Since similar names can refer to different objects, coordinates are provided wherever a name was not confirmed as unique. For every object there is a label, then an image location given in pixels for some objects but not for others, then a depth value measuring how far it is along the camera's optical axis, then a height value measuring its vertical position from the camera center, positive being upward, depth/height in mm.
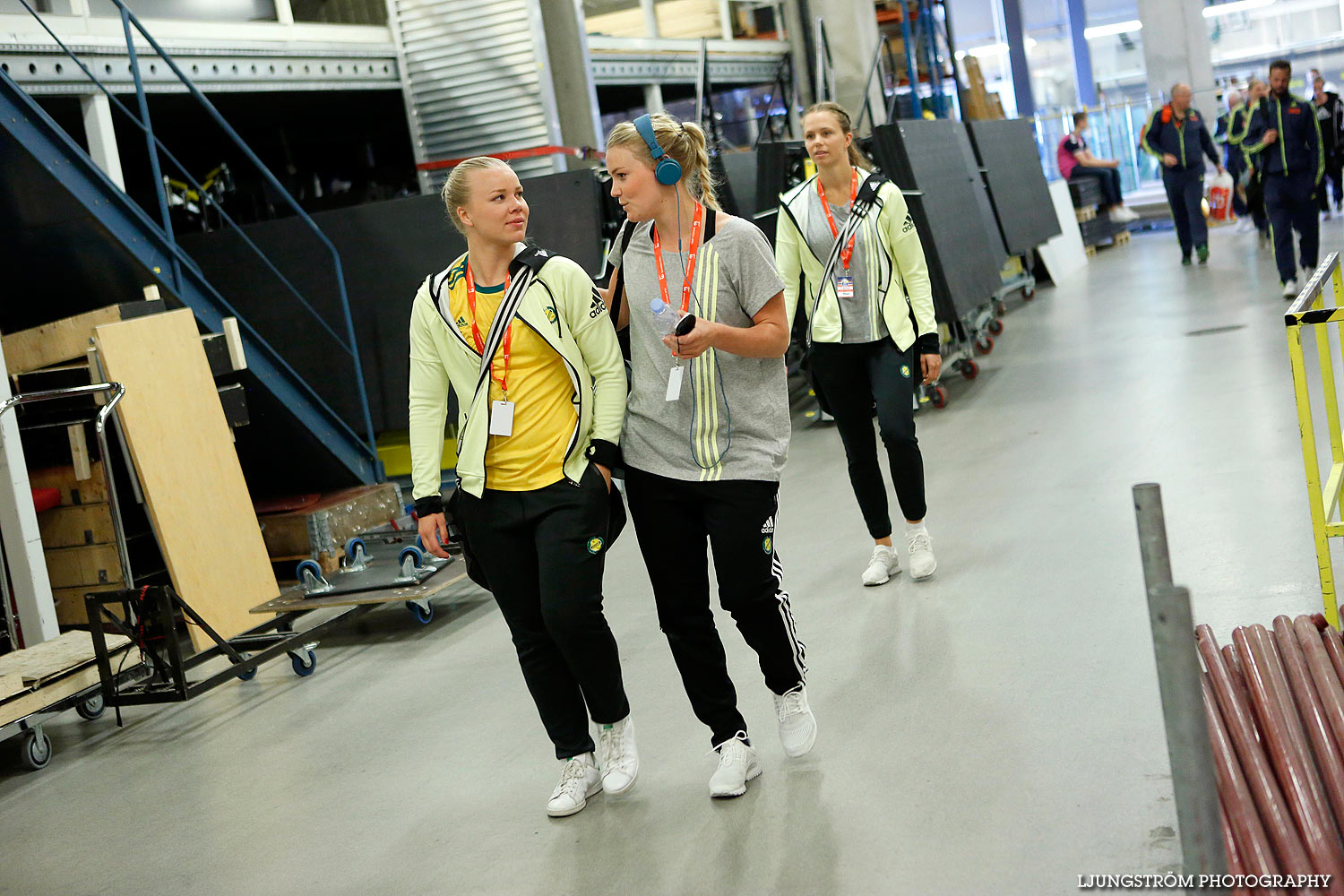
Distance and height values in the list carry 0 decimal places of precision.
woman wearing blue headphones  2959 -274
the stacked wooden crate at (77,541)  5887 -754
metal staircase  5504 +640
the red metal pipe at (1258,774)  2297 -1166
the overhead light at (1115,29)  29917 +4705
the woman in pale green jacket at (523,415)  3004 -249
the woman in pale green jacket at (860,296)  4520 -126
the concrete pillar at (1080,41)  29219 +4425
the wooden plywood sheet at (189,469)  5441 -461
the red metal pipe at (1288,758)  2299 -1155
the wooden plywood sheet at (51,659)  4473 -1018
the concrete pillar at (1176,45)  22031 +3012
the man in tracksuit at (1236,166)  15421 +481
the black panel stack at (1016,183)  11906 +579
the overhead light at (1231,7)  28578 +4604
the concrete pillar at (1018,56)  26062 +3838
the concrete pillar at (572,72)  10383 +1995
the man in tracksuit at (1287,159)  9000 +260
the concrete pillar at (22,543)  5121 -623
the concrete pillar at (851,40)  14891 +2709
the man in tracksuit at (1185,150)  13016 +657
